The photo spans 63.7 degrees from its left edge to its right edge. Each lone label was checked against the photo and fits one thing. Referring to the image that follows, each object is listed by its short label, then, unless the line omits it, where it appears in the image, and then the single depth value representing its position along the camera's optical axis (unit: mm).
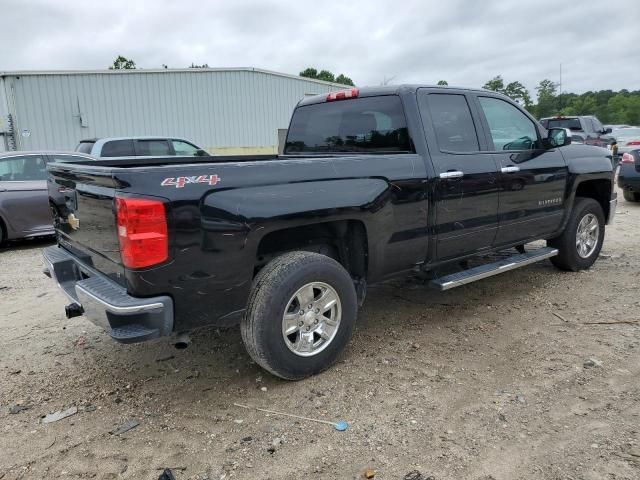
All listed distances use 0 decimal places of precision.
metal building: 15750
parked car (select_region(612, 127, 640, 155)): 19711
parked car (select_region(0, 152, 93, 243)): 7777
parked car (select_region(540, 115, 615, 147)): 16500
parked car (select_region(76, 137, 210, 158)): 10281
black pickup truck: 2793
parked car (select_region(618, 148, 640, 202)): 10420
